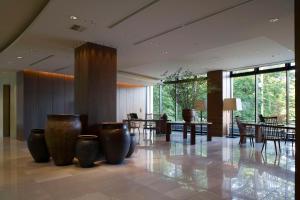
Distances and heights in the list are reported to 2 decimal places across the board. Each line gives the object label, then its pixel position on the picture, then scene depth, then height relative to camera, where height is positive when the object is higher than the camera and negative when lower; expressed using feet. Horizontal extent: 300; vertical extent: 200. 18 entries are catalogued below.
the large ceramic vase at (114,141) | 16.44 -2.70
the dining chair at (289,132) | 23.95 -3.02
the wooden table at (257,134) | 25.96 -3.52
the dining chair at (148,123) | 38.85 -3.74
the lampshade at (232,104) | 31.04 -0.08
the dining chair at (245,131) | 26.71 -3.21
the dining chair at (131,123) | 37.45 -3.39
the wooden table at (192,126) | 26.78 -2.61
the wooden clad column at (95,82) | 18.79 +1.82
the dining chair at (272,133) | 20.85 -2.77
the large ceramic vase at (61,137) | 16.28 -2.39
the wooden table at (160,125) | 33.75 -3.47
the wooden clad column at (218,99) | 35.53 +0.68
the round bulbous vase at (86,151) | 15.74 -3.20
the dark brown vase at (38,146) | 17.40 -3.18
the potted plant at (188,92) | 27.40 +1.38
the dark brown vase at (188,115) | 26.91 -1.34
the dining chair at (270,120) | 26.14 -1.91
